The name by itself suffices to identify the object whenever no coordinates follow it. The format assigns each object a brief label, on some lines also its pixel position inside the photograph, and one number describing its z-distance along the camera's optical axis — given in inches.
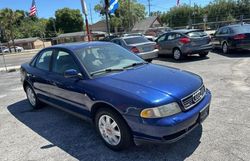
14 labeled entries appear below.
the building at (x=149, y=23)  1738.0
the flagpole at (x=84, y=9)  395.2
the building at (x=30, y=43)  1959.5
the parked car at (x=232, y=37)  324.8
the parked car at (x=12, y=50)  1438.2
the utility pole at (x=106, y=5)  387.2
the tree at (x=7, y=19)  1379.0
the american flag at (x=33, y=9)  839.7
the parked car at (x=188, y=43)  326.2
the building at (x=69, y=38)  1685.3
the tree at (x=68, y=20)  2234.5
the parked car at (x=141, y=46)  316.7
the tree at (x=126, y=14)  2044.5
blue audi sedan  92.6
